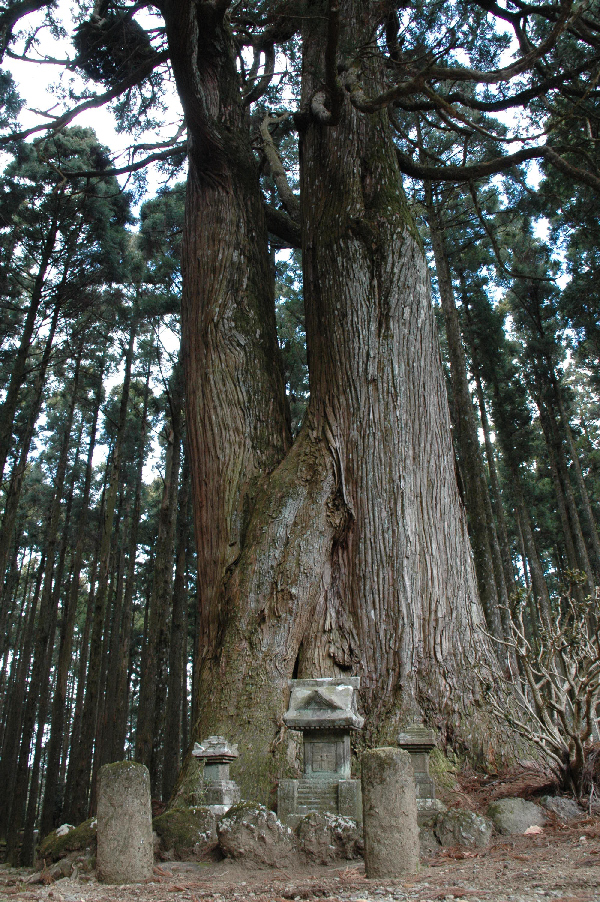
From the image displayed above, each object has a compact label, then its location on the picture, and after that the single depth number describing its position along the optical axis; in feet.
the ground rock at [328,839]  12.47
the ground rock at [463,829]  12.88
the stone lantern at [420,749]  14.07
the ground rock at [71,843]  13.20
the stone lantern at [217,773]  14.24
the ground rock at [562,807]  13.67
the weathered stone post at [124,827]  11.18
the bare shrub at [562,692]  14.10
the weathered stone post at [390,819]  10.46
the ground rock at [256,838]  12.46
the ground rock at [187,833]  13.12
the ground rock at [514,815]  13.42
